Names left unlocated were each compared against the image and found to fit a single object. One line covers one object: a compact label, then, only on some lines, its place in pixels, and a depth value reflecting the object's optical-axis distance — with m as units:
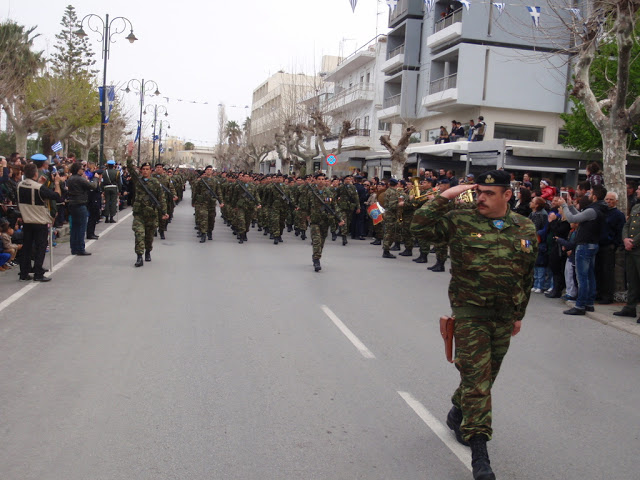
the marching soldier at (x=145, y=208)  12.61
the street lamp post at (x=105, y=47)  25.69
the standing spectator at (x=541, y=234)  11.81
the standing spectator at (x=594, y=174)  13.03
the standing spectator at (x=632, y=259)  9.40
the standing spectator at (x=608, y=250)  10.49
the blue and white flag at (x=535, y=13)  20.22
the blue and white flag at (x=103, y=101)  26.45
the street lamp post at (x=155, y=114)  49.98
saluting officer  4.20
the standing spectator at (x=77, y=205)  13.41
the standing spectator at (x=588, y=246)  10.02
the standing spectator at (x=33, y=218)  10.40
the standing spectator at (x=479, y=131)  25.39
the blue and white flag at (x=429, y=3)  24.34
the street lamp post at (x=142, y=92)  39.25
